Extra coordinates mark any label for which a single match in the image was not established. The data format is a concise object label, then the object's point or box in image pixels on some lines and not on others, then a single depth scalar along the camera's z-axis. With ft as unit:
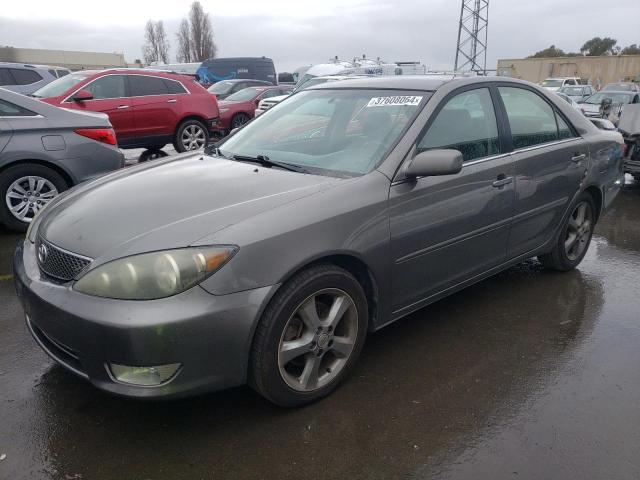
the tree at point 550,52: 230.68
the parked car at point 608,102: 44.53
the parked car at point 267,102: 41.73
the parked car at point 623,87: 76.13
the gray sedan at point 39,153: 17.52
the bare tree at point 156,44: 263.70
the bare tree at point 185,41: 240.53
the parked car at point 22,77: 45.21
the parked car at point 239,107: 45.18
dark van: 95.35
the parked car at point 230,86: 58.85
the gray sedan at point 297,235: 7.41
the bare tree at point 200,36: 237.86
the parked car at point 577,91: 73.92
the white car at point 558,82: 93.86
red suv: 30.01
